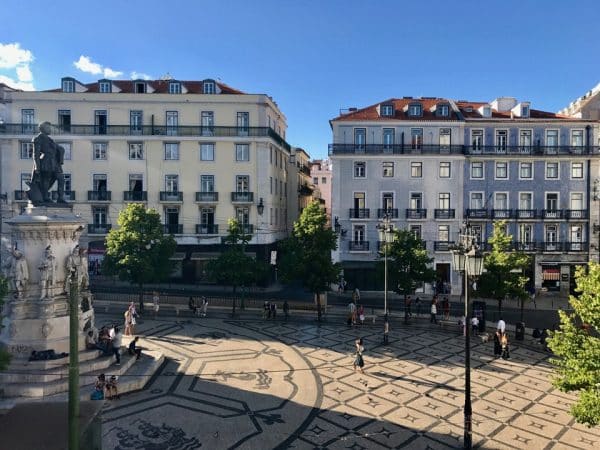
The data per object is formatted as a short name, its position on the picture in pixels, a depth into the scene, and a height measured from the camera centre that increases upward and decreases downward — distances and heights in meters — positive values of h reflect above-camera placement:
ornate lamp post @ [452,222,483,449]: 12.19 -1.22
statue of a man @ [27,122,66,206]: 17.38 +2.30
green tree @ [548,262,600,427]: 10.73 -3.34
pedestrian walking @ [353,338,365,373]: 18.16 -5.50
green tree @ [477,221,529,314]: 24.94 -2.83
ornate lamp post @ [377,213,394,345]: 22.41 -0.54
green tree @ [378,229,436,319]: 27.05 -2.44
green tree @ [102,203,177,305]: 27.20 -1.45
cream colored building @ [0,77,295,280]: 36.66 +5.91
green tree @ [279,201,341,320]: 27.00 -1.77
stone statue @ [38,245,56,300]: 16.19 -1.68
